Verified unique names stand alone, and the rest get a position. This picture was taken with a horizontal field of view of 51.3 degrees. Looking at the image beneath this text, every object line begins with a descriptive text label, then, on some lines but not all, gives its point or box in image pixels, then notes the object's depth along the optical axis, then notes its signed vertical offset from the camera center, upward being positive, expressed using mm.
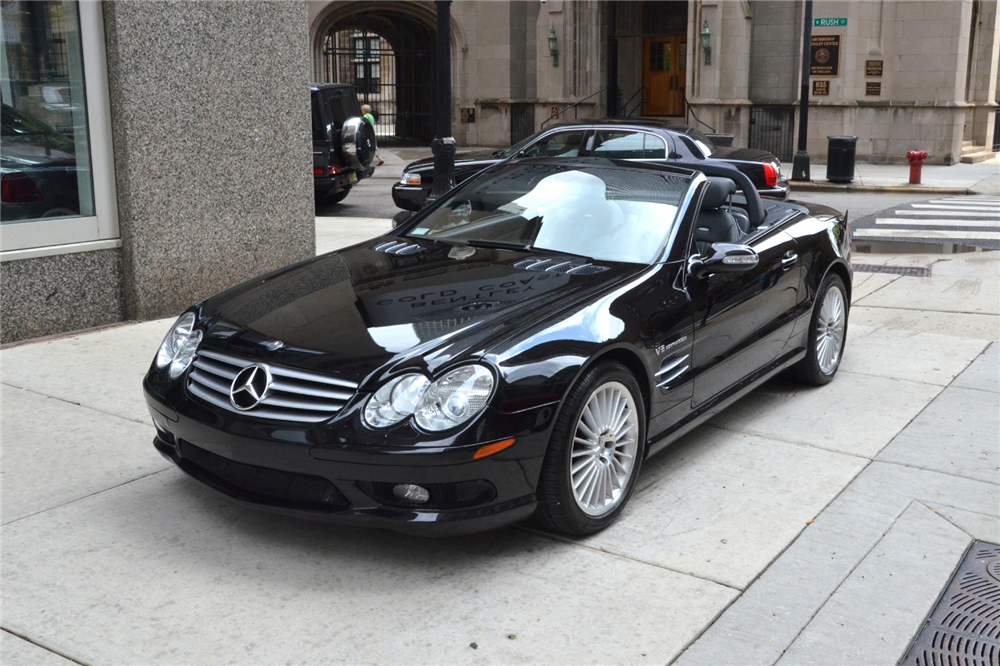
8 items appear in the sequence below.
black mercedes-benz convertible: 3822 -1002
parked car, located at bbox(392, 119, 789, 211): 13461 -606
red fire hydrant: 21219 -1216
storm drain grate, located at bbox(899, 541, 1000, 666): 3496 -1815
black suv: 16266 -557
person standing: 24775 -122
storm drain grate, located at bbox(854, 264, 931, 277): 11065 -1785
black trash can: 21406 -1138
